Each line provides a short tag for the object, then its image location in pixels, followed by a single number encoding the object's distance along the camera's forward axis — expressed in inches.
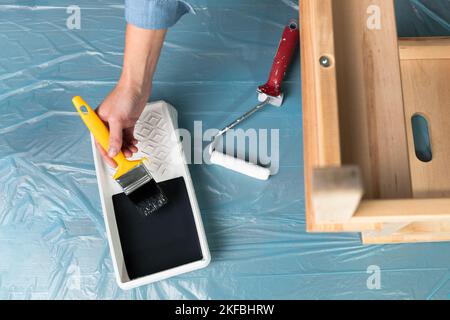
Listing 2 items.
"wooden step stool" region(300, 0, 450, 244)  16.1
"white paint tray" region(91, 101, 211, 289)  29.9
